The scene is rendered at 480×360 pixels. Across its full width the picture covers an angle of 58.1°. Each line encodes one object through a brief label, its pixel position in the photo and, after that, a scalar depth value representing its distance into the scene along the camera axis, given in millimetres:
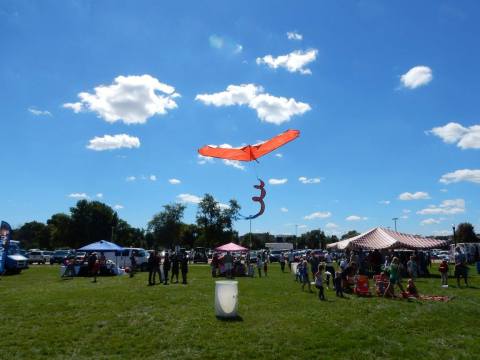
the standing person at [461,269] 20997
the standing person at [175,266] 21375
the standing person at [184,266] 20797
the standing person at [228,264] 26172
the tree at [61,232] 89562
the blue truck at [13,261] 30444
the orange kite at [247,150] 12848
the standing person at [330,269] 22016
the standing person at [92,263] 25144
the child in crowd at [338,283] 16766
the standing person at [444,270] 20797
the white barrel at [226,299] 11523
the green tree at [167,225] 104562
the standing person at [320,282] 15492
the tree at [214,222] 78938
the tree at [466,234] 95938
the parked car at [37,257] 55000
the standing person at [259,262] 27067
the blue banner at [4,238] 29203
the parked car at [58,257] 52397
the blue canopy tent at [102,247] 28950
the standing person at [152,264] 20569
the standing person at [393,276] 16484
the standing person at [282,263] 33750
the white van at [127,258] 34125
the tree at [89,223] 89250
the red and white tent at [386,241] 28094
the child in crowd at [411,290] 16692
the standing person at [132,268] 25897
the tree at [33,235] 109894
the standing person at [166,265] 20803
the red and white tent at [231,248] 33097
